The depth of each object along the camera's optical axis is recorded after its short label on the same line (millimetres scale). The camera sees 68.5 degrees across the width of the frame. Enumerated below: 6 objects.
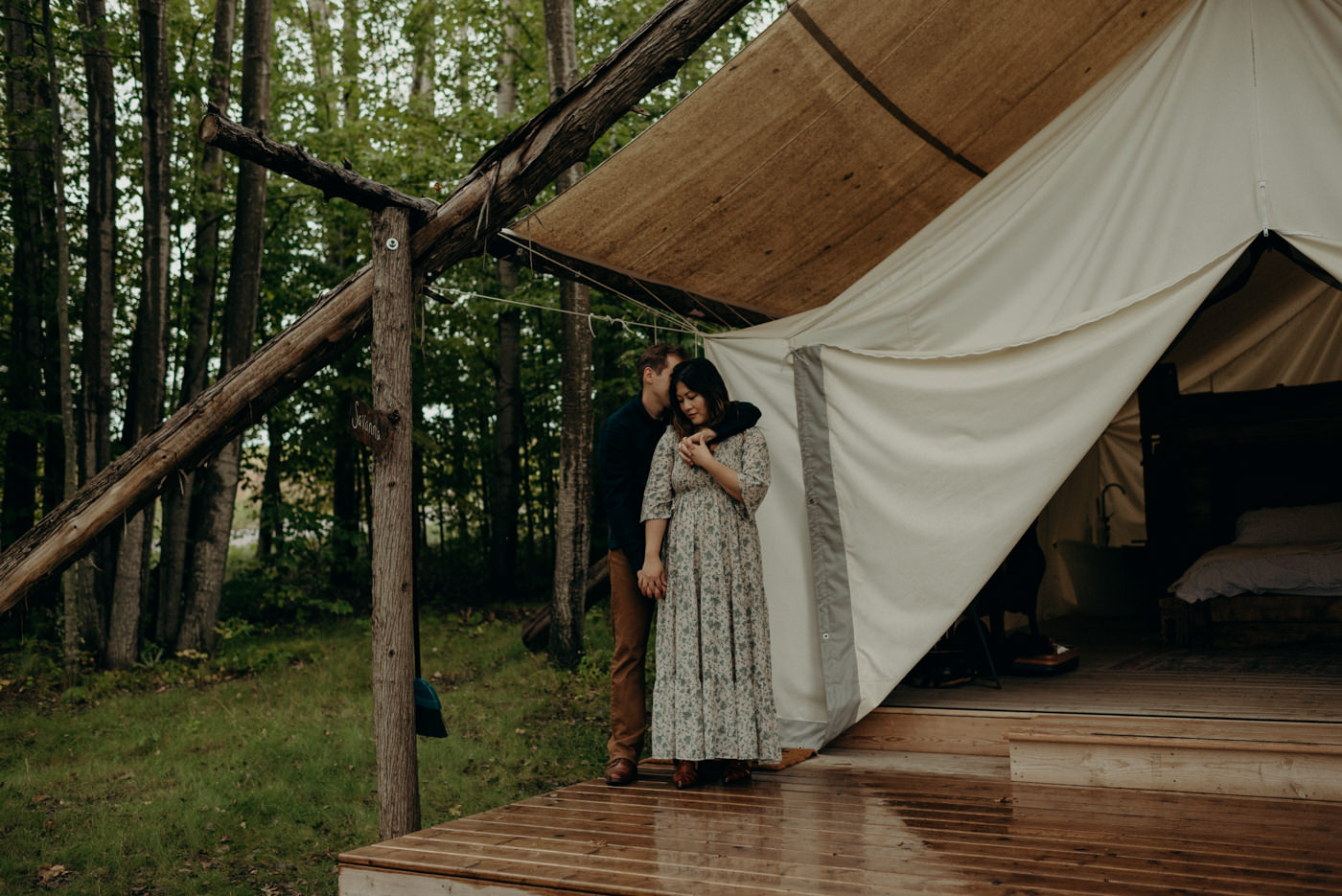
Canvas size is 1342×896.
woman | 3289
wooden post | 3287
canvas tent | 3256
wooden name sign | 3258
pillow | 5461
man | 3539
